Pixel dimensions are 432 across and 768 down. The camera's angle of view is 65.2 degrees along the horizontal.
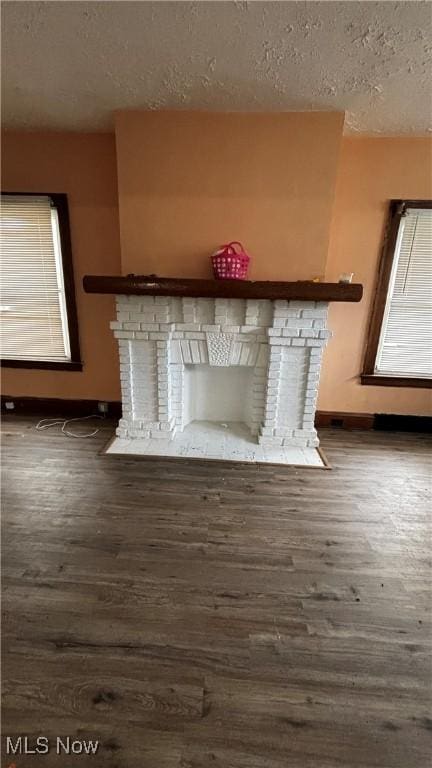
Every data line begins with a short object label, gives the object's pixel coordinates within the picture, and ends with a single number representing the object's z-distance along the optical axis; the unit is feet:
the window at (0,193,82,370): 9.10
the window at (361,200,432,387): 8.71
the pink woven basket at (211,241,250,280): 7.35
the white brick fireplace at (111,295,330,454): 7.98
